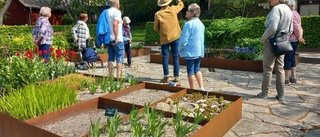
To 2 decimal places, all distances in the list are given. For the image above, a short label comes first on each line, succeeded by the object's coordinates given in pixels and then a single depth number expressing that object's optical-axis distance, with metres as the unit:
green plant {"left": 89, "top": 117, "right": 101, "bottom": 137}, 2.60
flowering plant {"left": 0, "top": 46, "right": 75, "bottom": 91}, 4.47
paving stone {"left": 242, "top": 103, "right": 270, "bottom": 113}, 4.27
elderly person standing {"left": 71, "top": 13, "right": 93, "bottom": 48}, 8.04
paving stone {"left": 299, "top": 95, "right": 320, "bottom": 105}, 4.77
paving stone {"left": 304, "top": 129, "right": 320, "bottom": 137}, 3.36
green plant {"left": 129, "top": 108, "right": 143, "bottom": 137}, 2.64
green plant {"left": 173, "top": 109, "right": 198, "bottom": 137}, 2.78
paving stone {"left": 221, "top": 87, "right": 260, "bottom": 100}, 5.24
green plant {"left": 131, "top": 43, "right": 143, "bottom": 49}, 11.78
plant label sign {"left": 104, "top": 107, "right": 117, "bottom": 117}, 3.45
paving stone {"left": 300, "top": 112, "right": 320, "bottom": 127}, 3.74
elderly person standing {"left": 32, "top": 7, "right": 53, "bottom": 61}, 6.28
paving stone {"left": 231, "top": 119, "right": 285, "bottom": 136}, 3.46
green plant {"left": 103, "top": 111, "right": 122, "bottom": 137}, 2.58
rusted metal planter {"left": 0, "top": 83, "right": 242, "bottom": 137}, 2.88
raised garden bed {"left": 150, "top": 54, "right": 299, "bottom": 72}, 7.58
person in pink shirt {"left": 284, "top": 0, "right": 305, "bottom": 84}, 5.50
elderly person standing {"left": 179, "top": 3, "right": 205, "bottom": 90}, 4.75
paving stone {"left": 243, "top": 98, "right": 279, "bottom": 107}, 4.62
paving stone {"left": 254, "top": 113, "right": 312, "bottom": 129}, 3.64
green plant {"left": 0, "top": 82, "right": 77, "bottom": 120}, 3.39
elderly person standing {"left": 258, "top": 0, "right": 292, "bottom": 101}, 4.43
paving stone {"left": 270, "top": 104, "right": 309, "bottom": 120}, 4.03
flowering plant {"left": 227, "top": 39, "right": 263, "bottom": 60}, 8.15
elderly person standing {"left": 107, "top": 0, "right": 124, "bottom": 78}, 5.74
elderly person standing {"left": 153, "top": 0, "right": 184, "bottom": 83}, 5.83
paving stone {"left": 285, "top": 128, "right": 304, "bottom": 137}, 3.37
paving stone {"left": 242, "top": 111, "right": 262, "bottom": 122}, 3.96
